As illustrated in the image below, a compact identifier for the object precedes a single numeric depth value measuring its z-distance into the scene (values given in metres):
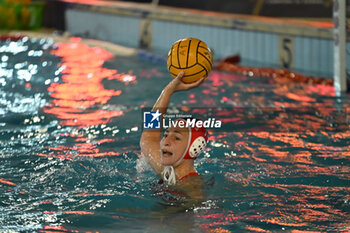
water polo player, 6.89
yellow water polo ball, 7.27
